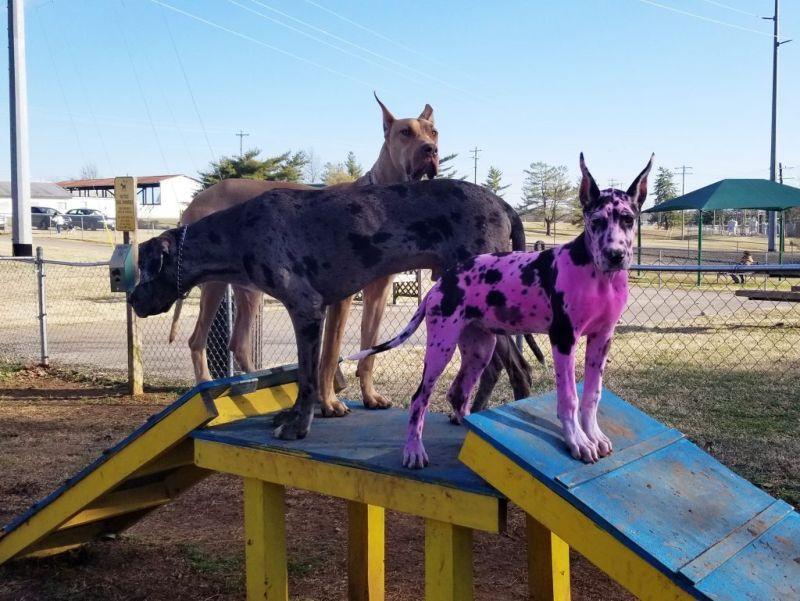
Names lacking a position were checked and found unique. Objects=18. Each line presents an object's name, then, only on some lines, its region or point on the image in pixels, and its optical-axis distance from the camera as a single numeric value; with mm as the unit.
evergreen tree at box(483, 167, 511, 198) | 73794
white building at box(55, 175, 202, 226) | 74312
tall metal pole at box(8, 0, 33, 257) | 11523
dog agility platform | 2619
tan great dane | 4316
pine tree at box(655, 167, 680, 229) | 78062
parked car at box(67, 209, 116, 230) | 49312
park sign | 8008
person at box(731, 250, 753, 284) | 21673
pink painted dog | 2693
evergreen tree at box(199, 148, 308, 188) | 42431
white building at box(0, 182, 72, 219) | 68750
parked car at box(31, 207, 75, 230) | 46959
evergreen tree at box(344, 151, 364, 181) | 51894
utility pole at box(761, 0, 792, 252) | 35253
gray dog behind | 3635
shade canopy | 20688
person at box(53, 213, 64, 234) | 45956
